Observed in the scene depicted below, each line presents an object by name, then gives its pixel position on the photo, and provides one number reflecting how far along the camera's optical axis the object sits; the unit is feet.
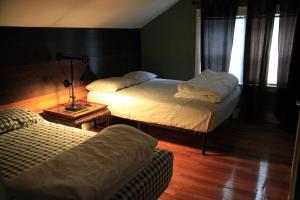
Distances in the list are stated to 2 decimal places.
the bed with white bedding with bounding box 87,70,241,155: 9.98
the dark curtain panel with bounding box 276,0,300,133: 11.84
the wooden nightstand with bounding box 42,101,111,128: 9.72
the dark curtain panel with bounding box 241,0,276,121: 12.41
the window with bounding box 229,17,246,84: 13.28
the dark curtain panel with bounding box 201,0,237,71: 13.20
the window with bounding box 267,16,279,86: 12.49
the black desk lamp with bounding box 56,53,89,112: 10.21
